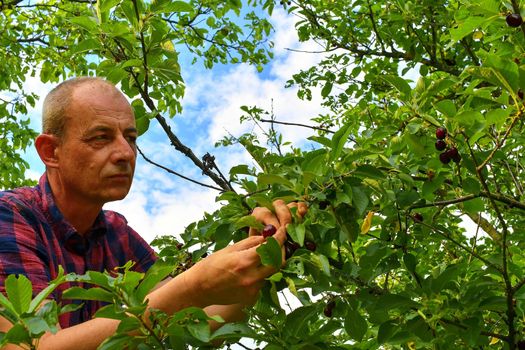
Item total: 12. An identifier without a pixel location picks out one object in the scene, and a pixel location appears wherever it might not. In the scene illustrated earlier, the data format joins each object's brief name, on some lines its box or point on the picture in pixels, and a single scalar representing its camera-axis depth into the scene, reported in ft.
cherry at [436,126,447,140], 6.31
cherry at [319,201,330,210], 5.60
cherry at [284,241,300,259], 5.49
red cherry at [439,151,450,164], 6.45
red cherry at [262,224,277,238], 5.28
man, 6.35
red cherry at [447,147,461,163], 6.42
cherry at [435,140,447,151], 6.42
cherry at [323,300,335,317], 6.22
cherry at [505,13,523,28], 6.83
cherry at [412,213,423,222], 8.12
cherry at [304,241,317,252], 5.67
